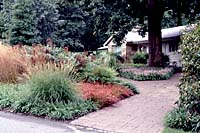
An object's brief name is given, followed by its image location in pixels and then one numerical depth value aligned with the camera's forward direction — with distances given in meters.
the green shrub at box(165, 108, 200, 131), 8.40
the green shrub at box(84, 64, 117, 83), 13.80
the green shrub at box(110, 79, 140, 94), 13.87
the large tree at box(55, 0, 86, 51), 40.44
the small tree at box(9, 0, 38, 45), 34.97
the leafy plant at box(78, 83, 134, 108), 10.88
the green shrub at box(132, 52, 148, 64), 33.31
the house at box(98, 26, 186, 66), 34.16
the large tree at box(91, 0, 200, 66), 25.28
